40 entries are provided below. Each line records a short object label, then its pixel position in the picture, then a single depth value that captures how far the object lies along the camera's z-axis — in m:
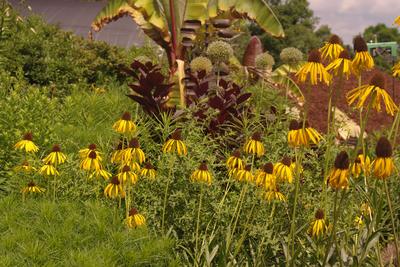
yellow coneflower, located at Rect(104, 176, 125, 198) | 3.98
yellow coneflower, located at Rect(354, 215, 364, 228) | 4.08
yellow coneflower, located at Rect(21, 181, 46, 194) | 4.52
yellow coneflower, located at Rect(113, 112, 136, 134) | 3.92
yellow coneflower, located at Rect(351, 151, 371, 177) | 2.98
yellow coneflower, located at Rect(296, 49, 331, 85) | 3.04
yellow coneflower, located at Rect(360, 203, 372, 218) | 3.75
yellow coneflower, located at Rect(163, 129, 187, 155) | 3.78
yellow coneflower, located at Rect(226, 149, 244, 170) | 3.79
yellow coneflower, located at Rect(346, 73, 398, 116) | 2.80
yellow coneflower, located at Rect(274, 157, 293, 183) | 3.54
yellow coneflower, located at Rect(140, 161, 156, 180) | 4.18
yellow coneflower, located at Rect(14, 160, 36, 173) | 4.61
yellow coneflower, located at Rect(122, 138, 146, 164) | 3.81
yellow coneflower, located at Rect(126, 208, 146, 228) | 3.92
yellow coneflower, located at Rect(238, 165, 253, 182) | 3.72
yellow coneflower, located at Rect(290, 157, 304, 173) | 3.91
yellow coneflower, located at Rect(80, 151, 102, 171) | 4.06
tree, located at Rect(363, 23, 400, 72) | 56.22
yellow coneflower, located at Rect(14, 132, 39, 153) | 4.51
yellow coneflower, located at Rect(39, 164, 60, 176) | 4.29
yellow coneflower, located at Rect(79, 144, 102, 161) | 4.13
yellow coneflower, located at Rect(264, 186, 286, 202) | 3.73
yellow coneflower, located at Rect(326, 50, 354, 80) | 2.99
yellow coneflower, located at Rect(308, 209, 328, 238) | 3.45
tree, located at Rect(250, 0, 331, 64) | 40.27
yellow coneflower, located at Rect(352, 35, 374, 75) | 2.97
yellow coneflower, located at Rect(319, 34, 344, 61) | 3.13
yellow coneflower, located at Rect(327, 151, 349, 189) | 2.85
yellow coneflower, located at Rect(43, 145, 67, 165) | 4.31
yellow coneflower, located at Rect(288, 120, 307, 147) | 3.12
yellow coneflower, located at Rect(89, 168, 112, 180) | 4.20
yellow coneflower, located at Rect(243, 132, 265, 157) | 3.69
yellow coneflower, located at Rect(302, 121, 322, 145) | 3.13
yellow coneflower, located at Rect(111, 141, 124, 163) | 3.97
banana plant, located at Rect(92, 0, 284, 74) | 8.91
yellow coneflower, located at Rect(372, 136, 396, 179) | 2.66
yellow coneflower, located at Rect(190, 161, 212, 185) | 3.79
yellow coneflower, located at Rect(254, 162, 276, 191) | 3.55
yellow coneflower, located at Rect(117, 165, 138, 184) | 3.81
